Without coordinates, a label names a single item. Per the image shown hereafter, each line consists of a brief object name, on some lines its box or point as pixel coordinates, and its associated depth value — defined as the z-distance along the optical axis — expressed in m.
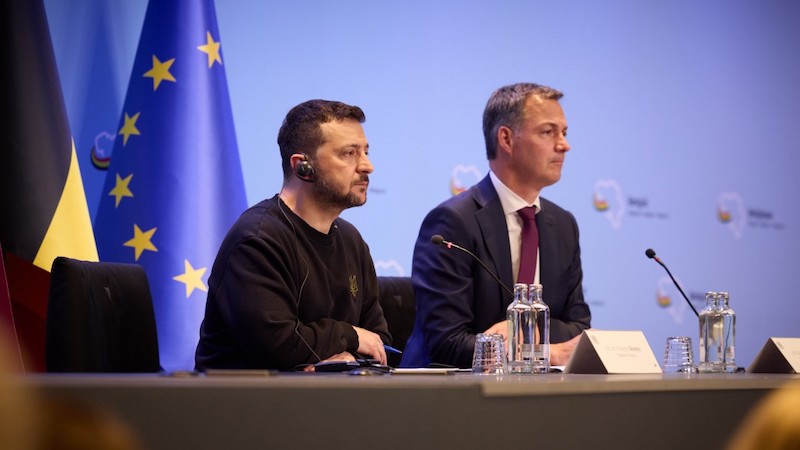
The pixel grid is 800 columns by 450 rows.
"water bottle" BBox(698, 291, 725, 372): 6.09
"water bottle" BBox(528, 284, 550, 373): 5.42
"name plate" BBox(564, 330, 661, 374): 5.06
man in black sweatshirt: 5.97
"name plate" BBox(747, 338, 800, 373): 5.89
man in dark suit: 7.25
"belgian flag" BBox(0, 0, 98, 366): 7.50
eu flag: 8.23
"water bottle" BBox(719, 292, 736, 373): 6.10
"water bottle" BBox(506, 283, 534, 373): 5.52
